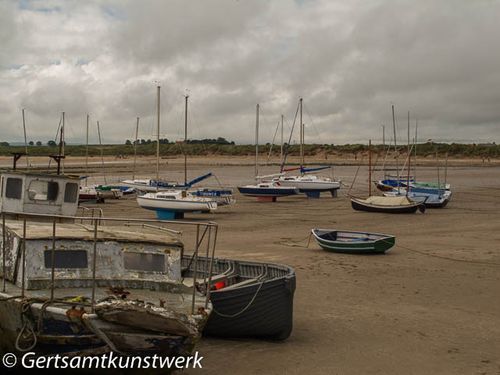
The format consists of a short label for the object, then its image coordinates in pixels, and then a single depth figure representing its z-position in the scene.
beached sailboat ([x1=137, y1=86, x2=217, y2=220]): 37.12
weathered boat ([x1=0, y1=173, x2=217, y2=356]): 9.52
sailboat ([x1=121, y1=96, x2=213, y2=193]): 48.08
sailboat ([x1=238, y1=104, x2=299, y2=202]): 48.91
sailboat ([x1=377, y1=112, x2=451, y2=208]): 42.94
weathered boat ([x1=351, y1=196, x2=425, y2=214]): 39.17
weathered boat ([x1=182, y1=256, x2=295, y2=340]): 12.49
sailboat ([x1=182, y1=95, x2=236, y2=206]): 39.04
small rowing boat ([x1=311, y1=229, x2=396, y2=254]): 22.36
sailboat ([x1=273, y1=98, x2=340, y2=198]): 53.59
